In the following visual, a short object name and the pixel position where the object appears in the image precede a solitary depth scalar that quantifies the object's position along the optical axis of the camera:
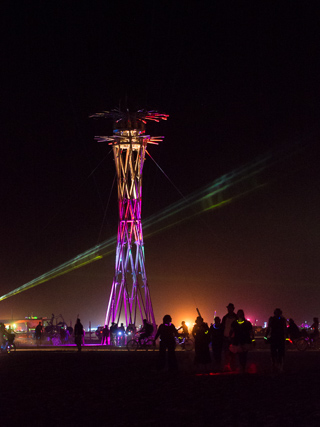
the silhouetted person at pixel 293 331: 33.50
